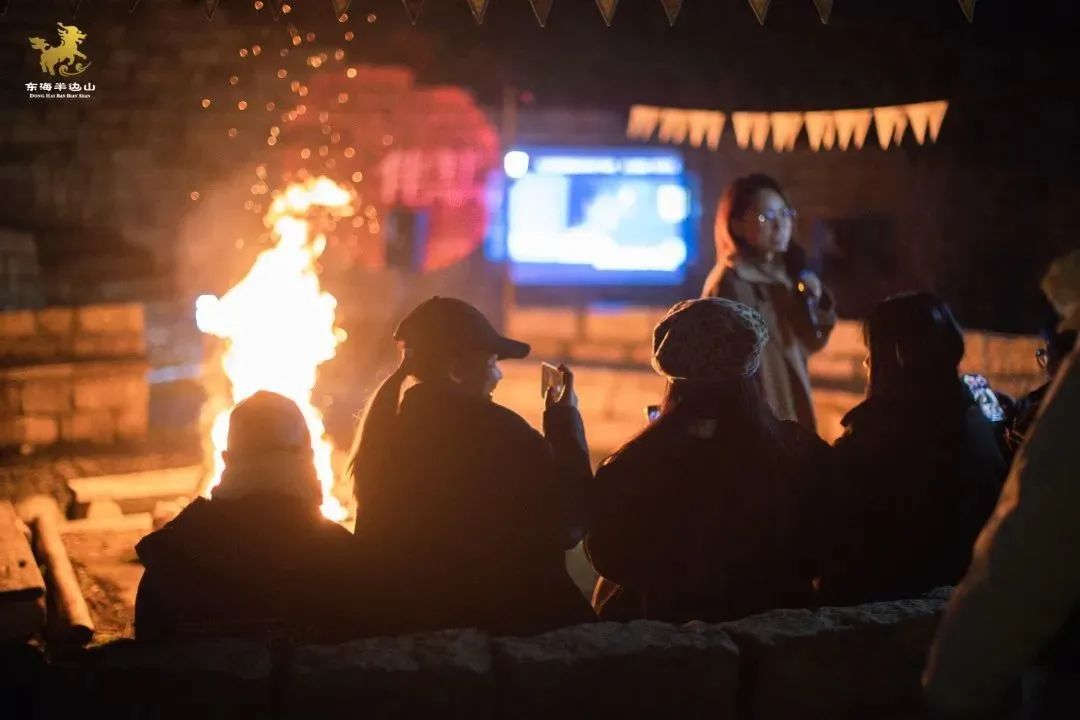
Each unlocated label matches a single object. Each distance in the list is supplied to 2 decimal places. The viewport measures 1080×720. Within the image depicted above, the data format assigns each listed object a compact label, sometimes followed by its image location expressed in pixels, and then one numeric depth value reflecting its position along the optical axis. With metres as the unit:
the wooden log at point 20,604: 2.66
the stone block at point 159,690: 2.53
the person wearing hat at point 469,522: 3.10
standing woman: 5.34
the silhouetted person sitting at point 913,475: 3.35
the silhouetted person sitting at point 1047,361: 3.73
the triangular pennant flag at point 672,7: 4.54
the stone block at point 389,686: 2.56
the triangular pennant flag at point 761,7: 4.54
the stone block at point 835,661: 2.77
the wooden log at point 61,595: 4.39
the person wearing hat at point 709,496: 3.16
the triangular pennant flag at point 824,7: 4.46
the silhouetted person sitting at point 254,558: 2.90
